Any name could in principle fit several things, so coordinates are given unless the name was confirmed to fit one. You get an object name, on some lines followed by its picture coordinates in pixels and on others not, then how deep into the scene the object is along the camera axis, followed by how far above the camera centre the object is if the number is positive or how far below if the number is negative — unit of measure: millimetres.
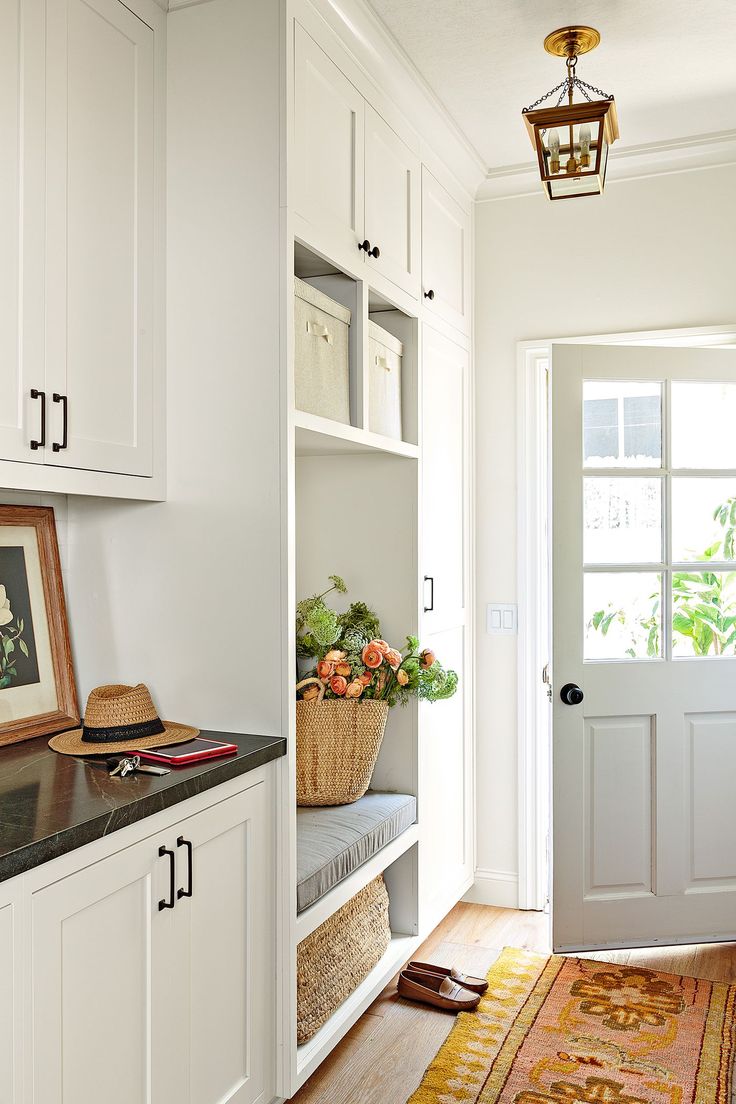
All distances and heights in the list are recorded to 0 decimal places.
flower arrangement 2576 -311
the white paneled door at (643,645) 2982 -293
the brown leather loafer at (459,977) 2703 -1261
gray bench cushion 2174 -730
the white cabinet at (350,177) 2125 +999
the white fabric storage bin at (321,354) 2170 +502
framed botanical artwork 2037 -178
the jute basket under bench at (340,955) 2201 -1045
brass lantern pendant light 2225 +1056
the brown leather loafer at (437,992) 2596 -1256
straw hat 1907 -365
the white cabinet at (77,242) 1704 +639
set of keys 1722 -405
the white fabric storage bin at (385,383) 2592 +509
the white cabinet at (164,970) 1396 -728
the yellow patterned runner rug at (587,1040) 2223 -1297
